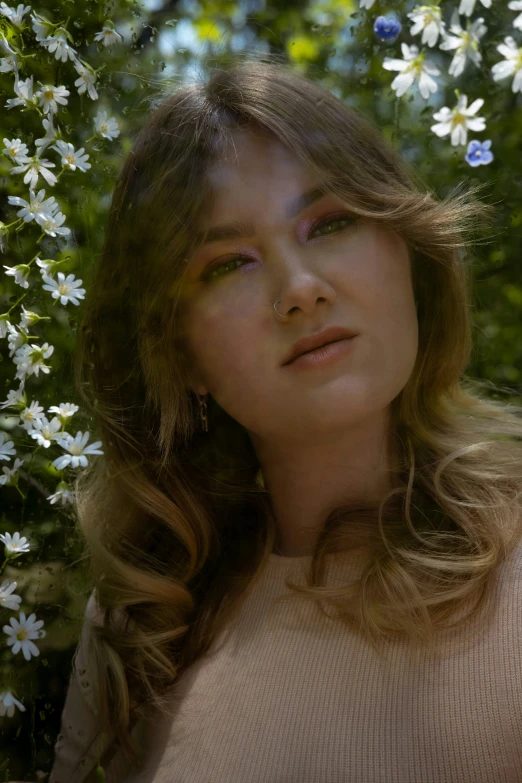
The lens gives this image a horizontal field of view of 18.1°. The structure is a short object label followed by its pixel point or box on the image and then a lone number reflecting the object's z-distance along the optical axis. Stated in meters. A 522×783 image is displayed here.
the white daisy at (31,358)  0.89
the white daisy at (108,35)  0.91
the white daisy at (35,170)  0.89
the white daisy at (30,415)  0.89
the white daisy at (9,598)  0.87
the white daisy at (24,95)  0.88
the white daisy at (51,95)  0.89
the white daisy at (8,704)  0.88
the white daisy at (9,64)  0.87
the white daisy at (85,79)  0.90
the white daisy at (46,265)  0.89
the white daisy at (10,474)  0.88
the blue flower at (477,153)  0.95
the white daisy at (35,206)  0.88
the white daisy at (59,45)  0.89
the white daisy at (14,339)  0.89
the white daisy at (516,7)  0.85
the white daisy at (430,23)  0.90
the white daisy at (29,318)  0.89
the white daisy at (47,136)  0.89
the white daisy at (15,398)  0.89
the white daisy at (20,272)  0.88
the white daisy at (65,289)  0.90
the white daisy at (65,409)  0.90
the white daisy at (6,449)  0.87
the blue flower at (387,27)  0.95
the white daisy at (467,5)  0.87
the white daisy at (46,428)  0.89
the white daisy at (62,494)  0.91
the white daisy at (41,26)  0.88
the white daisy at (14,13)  0.88
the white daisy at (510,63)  0.88
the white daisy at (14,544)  0.87
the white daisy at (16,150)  0.88
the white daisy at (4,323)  0.88
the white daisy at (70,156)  0.90
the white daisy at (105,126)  0.92
